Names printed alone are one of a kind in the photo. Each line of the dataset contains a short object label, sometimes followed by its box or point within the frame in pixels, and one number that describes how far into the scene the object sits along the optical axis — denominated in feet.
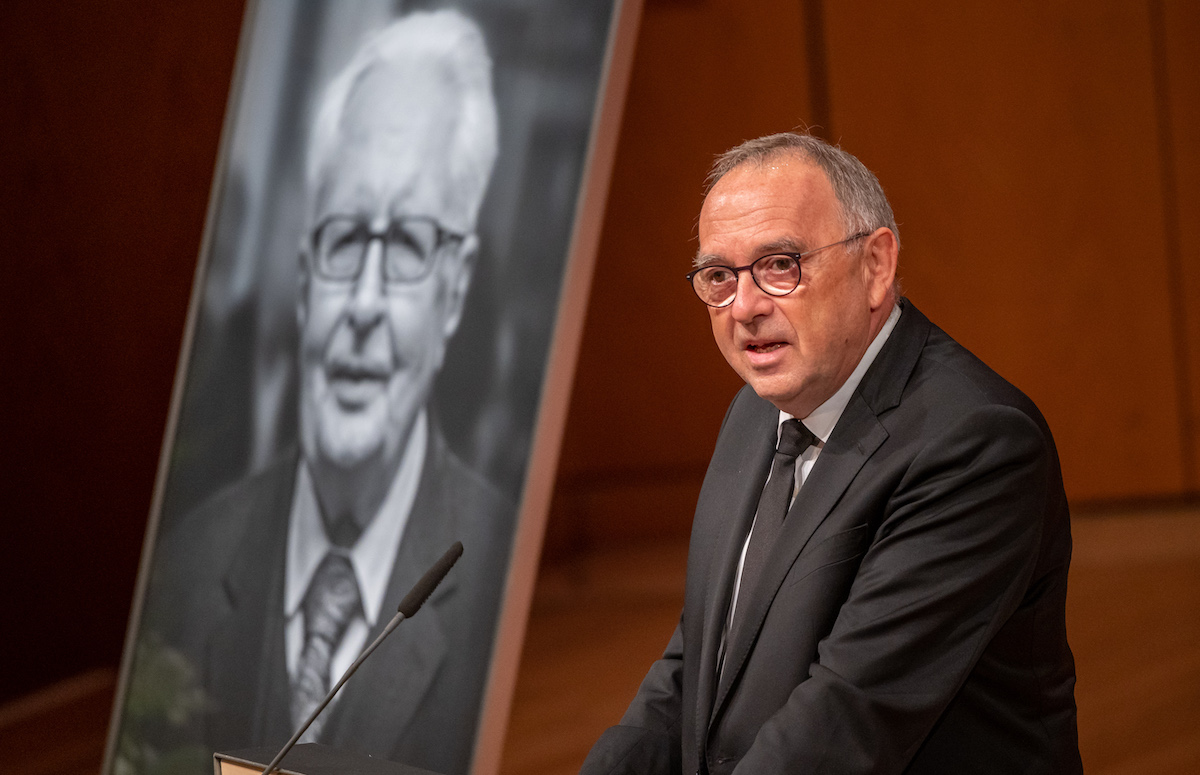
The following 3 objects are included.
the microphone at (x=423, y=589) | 18.66
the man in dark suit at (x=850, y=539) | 18.43
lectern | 18.47
